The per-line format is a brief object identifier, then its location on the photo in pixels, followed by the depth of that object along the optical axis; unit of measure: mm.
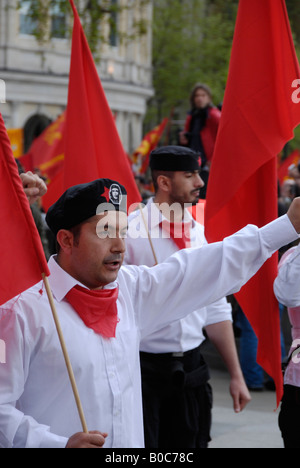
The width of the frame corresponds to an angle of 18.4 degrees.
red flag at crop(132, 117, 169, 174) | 18703
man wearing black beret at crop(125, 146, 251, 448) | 5215
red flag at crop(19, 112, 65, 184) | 13162
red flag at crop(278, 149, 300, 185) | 18859
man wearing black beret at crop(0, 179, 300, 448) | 3072
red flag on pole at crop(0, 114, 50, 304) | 3168
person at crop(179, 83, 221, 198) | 10109
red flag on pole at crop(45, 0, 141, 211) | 5008
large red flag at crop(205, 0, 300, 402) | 4359
